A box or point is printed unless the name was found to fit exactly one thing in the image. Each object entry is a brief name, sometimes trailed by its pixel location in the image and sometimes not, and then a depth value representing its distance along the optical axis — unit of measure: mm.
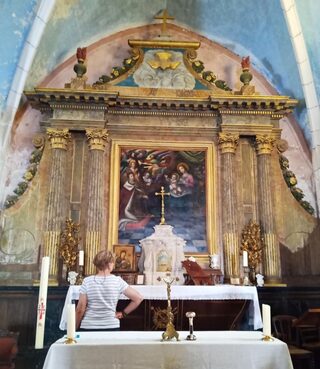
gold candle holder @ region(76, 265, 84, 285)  7139
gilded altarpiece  7816
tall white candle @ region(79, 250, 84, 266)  7208
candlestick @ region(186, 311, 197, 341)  3096
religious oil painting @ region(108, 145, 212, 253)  7875
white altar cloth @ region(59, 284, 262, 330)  6387
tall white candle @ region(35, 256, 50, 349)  4184
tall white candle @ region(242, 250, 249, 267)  7160
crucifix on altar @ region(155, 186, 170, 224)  7914
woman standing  3324
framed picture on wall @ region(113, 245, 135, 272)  7273
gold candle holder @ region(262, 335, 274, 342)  3088
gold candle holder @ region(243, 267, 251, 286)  7259
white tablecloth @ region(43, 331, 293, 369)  2812
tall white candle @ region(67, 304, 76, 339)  3006
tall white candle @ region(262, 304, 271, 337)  3182
